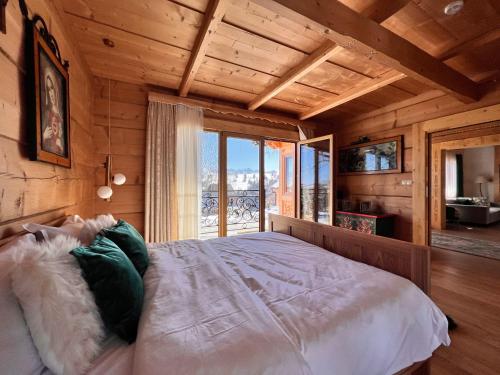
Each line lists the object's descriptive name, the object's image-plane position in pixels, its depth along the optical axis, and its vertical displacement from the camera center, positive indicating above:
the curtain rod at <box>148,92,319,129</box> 2.83 +1.18
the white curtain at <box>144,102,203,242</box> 2.80 +0.20
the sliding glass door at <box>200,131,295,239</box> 3.37 +0.12
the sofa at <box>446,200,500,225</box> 5.48 -0.69
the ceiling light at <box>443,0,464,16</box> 1.52 +1.29
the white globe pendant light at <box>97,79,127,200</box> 2.14 +0.11
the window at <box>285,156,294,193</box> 4.57 +0.29
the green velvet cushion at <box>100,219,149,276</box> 1.25 -0.35
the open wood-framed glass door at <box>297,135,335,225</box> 3.65 +0.13
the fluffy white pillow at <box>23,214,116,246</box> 1.09 -0.24
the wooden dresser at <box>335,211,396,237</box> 3.31 -0.57
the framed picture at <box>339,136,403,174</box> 3.40 +0.51
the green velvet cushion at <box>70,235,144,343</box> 0.81 -0.40
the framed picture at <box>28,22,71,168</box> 1.20 +0.53
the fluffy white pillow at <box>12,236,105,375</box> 0.64 -0.39
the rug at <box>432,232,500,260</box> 3.54 -1.07
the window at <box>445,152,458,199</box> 7.16 +0.39
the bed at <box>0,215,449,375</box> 0.69 -0.53
